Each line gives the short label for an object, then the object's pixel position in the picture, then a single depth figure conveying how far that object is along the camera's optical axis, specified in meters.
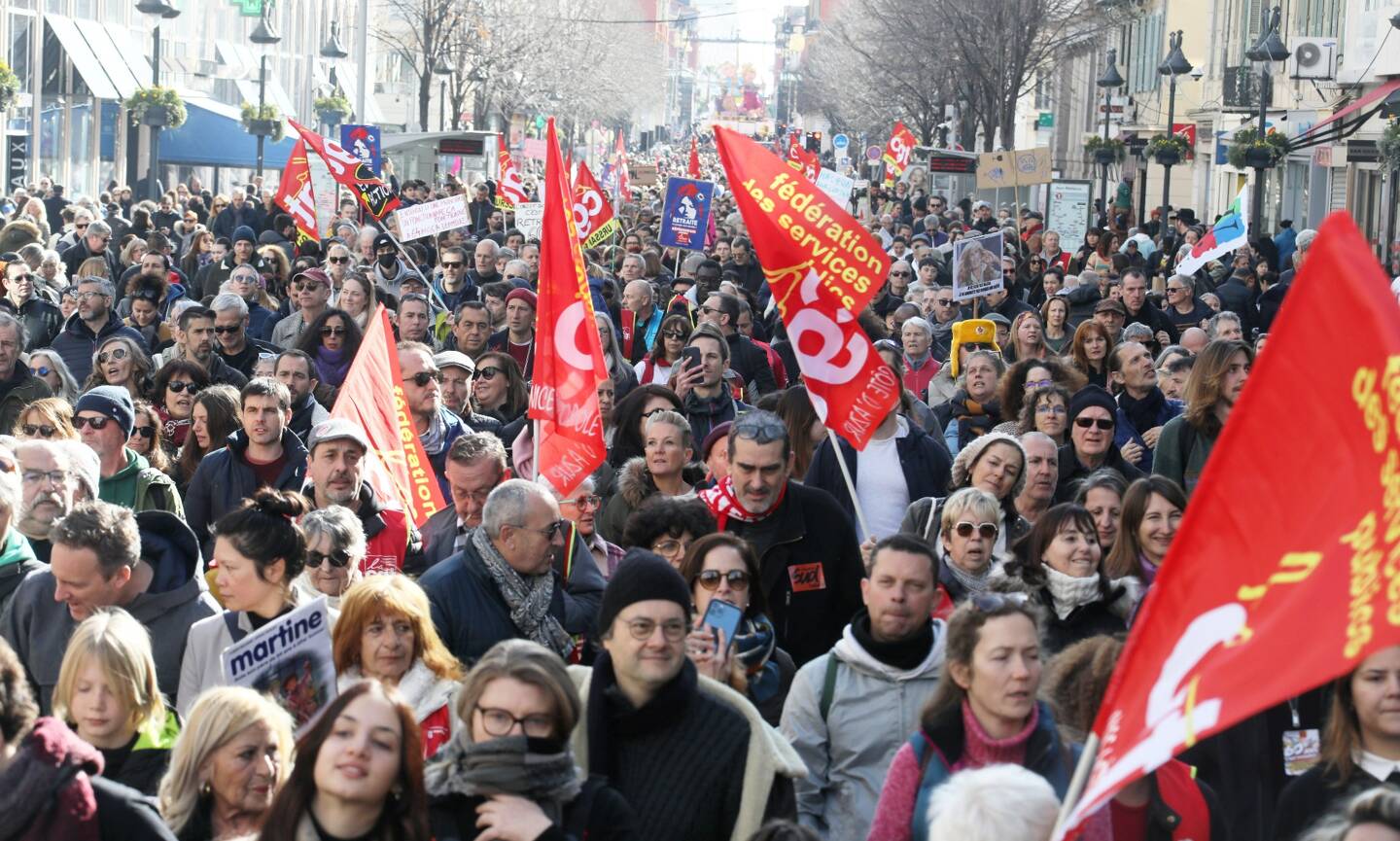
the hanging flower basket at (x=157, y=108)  36.22
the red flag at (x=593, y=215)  21.11
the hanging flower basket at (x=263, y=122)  38.73
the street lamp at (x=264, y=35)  36.06
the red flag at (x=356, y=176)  20.97
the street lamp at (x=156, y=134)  32.76
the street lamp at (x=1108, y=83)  37.94
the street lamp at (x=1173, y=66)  32.03
